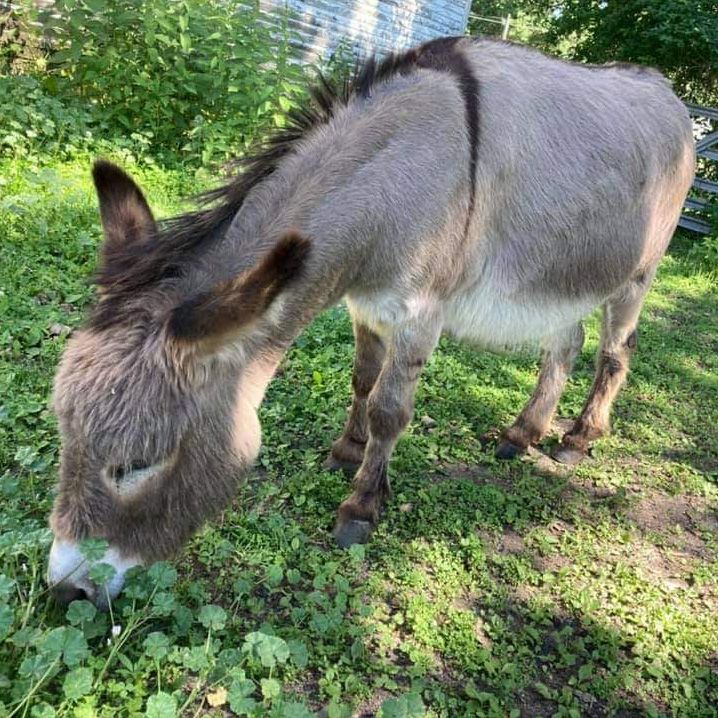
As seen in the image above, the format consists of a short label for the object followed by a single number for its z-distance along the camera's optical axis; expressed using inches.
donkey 70.7
